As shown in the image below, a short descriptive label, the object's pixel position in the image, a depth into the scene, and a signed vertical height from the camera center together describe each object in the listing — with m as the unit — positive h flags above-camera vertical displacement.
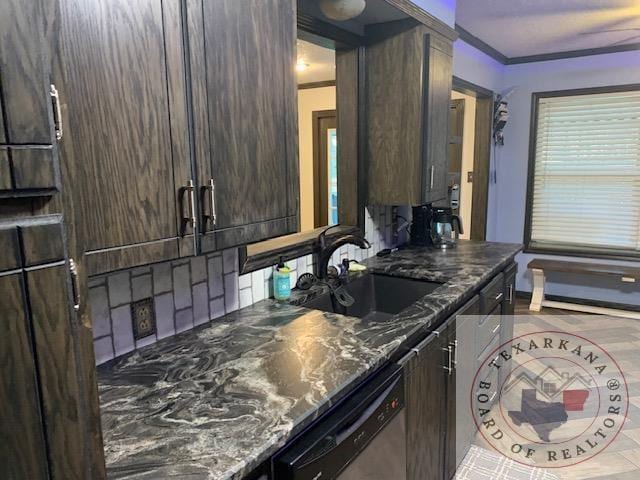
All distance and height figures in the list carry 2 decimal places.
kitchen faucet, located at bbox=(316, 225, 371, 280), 2.11 -0.37
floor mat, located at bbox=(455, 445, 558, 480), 2.29 -1.56
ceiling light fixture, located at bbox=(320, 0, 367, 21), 1.92 +0.69
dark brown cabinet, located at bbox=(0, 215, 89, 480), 0.51 -0.22
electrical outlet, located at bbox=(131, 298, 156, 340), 1.42 -0.46
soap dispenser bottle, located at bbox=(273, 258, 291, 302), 1.92 -0.48
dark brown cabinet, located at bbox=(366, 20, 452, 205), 2.38 +0.32
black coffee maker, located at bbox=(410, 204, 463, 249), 3.03 -0.39
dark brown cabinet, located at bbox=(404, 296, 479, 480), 1.68 -0.96
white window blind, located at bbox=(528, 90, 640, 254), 4.34 -0.09
